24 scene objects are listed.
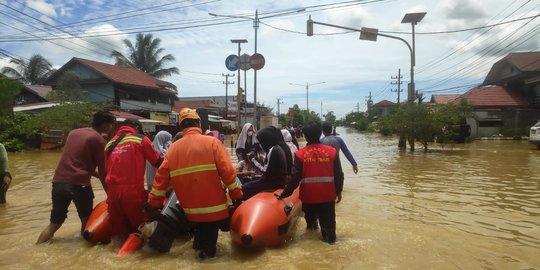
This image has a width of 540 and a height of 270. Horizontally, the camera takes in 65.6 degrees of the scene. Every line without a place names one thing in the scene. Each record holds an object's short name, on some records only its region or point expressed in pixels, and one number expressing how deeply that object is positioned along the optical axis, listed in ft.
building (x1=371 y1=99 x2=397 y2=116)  308.65
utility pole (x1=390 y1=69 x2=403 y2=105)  210.08
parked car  62.44
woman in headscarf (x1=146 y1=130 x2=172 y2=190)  22.94
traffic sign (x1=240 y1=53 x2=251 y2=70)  55.42
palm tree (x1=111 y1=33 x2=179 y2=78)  140.56
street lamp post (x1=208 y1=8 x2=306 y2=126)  57.94
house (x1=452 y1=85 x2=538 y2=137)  104.83
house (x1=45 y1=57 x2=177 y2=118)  110.52
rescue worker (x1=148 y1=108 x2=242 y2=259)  14.23
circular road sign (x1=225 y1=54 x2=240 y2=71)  56.65
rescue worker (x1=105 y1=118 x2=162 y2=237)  15.82
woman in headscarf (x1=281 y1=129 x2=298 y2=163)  25.65
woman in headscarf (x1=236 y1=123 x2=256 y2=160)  24.21
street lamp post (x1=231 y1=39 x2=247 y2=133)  68.34
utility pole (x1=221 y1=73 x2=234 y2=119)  185.06
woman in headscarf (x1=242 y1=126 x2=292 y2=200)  18.56
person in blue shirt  27.25
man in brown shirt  16.67
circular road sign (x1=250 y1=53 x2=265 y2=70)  54.09
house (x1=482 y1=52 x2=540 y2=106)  107.45
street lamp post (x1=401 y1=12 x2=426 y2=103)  65.99
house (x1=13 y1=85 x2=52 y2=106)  106.52
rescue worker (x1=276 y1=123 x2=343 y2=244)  16.88
